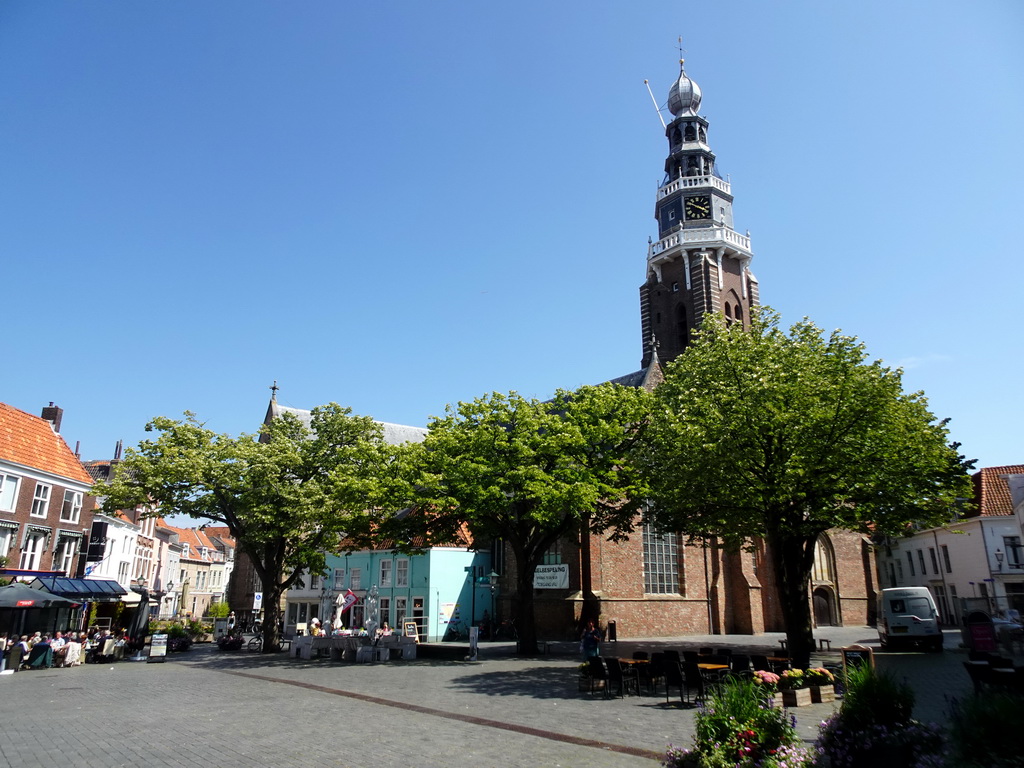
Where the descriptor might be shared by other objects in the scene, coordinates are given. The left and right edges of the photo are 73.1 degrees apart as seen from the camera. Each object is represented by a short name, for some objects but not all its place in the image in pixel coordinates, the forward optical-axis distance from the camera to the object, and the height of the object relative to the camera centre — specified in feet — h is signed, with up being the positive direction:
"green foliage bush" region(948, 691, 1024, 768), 18.02 -3.64
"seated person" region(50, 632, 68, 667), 78.95 -7.27
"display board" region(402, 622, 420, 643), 101.50 -6.07
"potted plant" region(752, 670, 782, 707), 39.37 -5.09
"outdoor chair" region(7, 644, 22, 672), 75.36 -7.83
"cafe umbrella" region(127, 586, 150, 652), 94.79 -5.73
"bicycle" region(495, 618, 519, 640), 119.55 -7.01
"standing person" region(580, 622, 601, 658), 61.76 -4.59
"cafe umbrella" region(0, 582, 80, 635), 74.06 -3.28
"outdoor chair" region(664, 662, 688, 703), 44.24 -5.35
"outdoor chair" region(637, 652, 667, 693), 49.26 -5.52
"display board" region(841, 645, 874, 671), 45.22 -3.95
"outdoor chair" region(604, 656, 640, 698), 48.52 -5.92
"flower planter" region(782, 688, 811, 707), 42.07 -6.23
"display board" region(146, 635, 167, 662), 86.74 -7.48
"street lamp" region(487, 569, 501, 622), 116.72 +1.11
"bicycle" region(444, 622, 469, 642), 120.78 -7.52
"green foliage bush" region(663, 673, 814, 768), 22.98 -4.88
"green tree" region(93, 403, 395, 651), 88.79 +13.09
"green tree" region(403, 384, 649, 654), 77.36 +12.90
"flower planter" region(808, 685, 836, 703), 43.75 -6.26
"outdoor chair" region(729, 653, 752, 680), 47.68 -5.09
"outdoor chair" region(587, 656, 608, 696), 49.78 -5.73
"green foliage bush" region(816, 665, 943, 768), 20.95 -4.27
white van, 77.61 -2.79
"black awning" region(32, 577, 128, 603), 84.80 -0.60
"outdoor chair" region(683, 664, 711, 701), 44.19 -5.48
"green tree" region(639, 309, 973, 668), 58.18 +11.70
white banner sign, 87.04 +1.52
